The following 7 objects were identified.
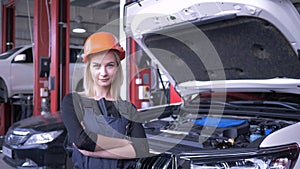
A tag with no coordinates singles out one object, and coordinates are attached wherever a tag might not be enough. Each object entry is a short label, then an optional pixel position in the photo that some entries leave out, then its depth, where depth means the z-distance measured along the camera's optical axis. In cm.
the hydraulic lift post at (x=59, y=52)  555
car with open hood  159
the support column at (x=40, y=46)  588
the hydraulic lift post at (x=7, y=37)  731
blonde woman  161
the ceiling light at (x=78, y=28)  1343
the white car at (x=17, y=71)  697
